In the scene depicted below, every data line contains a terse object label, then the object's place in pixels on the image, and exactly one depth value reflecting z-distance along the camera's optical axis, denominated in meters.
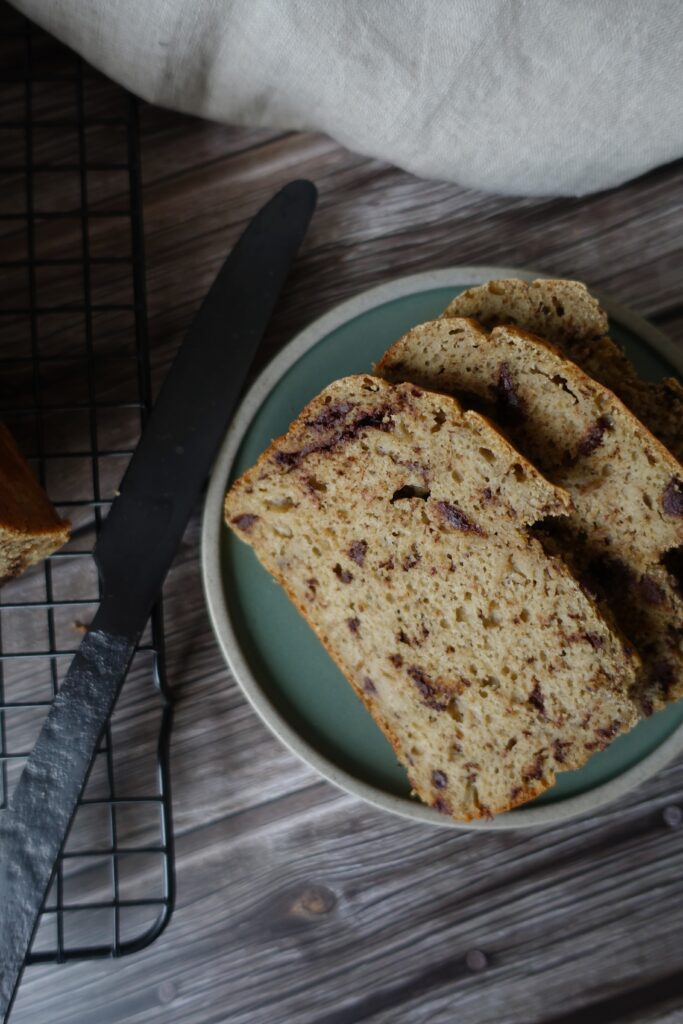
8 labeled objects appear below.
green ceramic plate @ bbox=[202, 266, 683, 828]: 0.46
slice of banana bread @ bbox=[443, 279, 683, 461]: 0.43
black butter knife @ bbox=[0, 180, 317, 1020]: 0.44
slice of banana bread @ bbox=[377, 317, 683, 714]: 0.42
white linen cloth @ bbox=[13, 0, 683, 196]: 0.44
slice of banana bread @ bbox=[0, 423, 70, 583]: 0.43
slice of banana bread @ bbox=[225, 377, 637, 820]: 0.42
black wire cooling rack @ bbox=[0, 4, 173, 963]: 0.47
